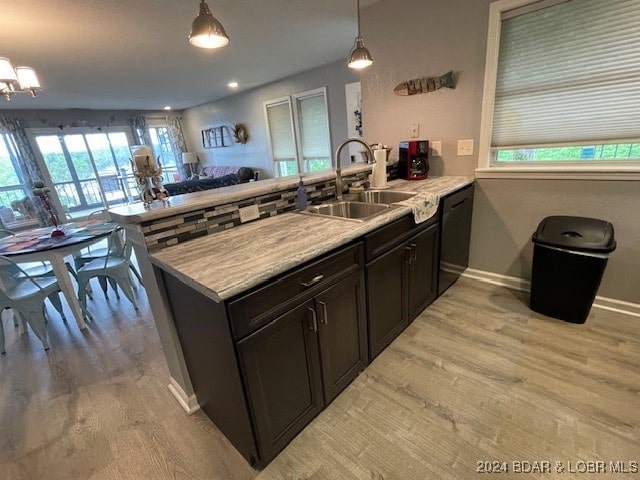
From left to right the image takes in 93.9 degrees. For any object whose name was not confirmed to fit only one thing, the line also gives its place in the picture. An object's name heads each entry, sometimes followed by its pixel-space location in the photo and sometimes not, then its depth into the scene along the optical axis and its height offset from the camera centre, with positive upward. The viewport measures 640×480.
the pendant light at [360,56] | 1.96 +0.52
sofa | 5.39 -0.50
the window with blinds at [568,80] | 1.82 +0.25
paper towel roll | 2.29 -0.25
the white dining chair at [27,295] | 2.23 -0.90
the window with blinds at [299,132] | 5.18 +0.24
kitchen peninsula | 1.12 -0.62
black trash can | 1.84 -0.88
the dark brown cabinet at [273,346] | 1.10 -0.80
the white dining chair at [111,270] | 2.60 -0.88
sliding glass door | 6.73 -0.02
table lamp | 8.18 -0.13
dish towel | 1.83 -0.43
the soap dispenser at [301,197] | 1.94 -0.32
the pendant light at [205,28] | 1.28 +0.52
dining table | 2.35 -0.59
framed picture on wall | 7.34 +0.39
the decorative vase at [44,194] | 2.51 -0.19
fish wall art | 2.38 +0.39
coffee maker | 2.55 -0.20
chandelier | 2.49 +0.74
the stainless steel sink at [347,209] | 1.96 -0.44
